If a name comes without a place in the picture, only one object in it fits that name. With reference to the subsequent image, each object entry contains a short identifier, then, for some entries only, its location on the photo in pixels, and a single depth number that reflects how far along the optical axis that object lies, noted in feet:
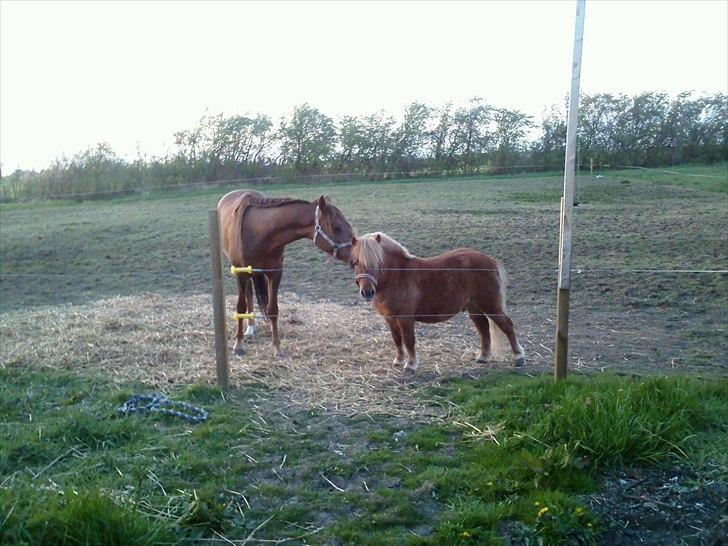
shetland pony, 18.65
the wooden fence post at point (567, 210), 14.62
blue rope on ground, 15.34
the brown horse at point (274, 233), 20.35
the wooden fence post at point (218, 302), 16.93
